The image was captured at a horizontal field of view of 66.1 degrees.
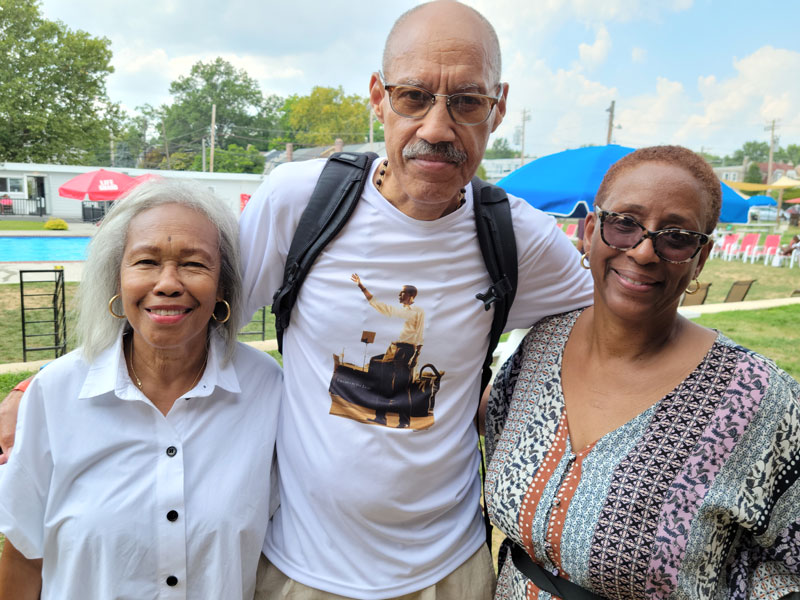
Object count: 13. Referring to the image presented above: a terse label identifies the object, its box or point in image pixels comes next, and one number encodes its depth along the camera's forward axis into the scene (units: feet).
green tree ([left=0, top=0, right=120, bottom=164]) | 119.96
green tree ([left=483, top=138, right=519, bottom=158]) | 379.76
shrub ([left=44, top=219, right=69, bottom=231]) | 86.33
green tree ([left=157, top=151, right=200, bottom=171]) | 198.41
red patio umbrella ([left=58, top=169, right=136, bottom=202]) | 59.26
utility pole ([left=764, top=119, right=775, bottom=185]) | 179.22
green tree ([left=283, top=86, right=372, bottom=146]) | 222.48
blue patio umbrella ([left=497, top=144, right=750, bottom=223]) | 22.29
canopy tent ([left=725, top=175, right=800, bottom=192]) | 115.03
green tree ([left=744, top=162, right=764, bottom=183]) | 248.32
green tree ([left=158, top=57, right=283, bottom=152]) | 243.60
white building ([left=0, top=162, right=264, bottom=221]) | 113.60
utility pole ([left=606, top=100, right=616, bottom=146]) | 137.46
